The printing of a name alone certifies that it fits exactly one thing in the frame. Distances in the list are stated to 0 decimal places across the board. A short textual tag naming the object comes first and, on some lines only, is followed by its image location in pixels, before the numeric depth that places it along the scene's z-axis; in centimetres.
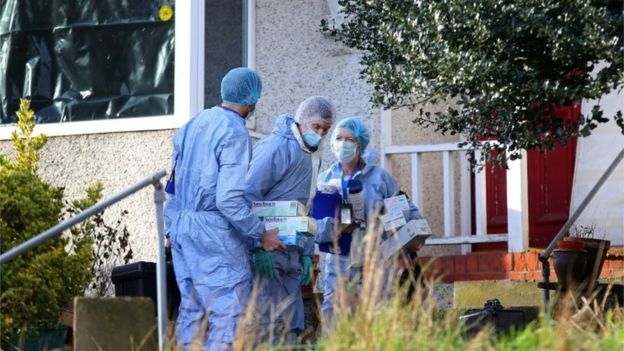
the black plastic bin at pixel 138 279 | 1880
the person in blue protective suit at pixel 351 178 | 1898
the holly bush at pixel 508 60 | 1559
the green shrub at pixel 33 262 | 1820
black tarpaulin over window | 2287
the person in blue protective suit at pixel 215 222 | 1606
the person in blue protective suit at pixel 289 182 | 1681
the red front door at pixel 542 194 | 2411
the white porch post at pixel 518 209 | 2258
